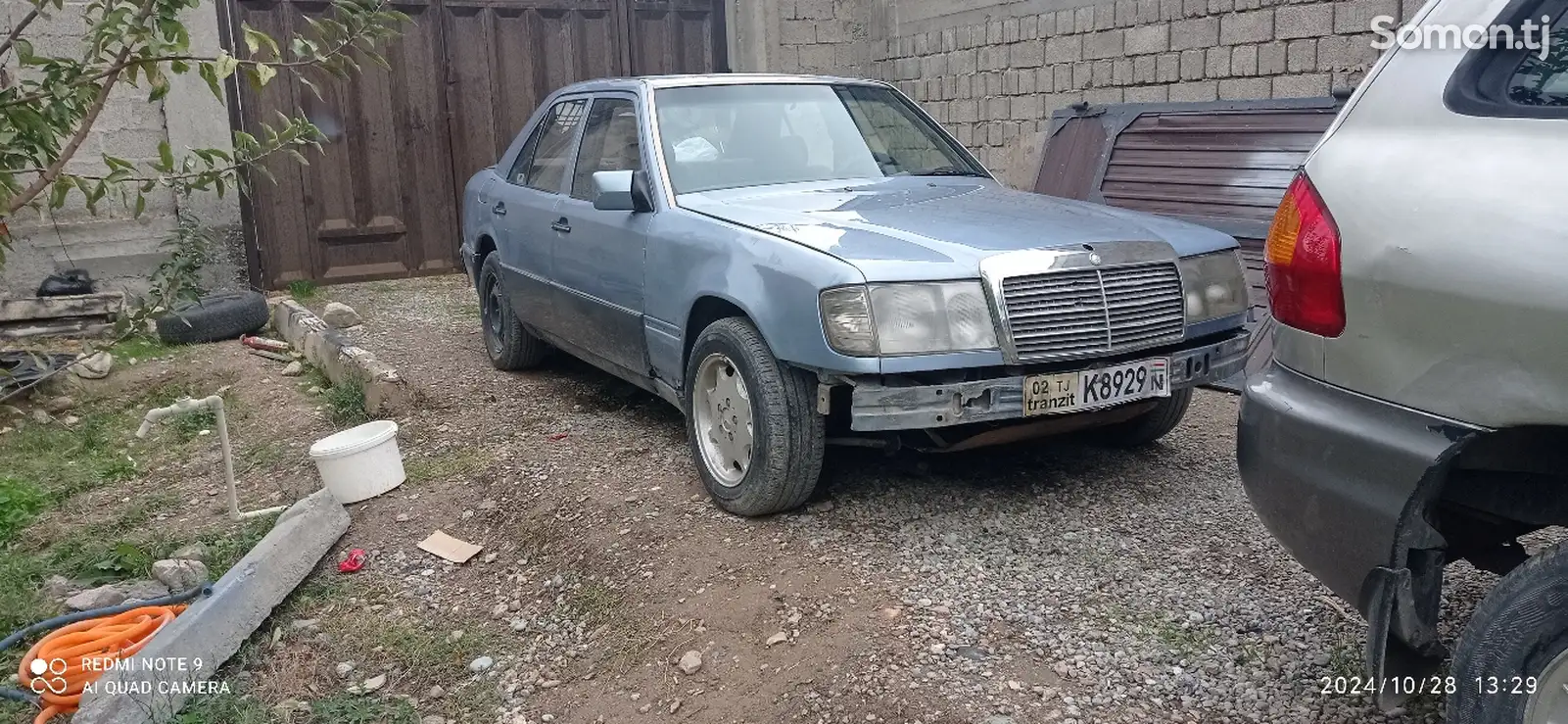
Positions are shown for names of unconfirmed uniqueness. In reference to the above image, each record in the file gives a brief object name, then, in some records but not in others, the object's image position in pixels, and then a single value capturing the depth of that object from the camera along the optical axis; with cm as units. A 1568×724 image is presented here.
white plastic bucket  450
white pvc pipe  427
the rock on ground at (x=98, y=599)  371
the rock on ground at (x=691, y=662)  311
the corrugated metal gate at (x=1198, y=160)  563
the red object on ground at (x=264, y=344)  728
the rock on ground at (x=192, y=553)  409
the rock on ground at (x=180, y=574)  383
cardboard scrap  409
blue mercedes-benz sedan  340
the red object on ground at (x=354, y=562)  404
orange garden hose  317
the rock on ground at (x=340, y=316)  780
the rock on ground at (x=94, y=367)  656
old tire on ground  736
